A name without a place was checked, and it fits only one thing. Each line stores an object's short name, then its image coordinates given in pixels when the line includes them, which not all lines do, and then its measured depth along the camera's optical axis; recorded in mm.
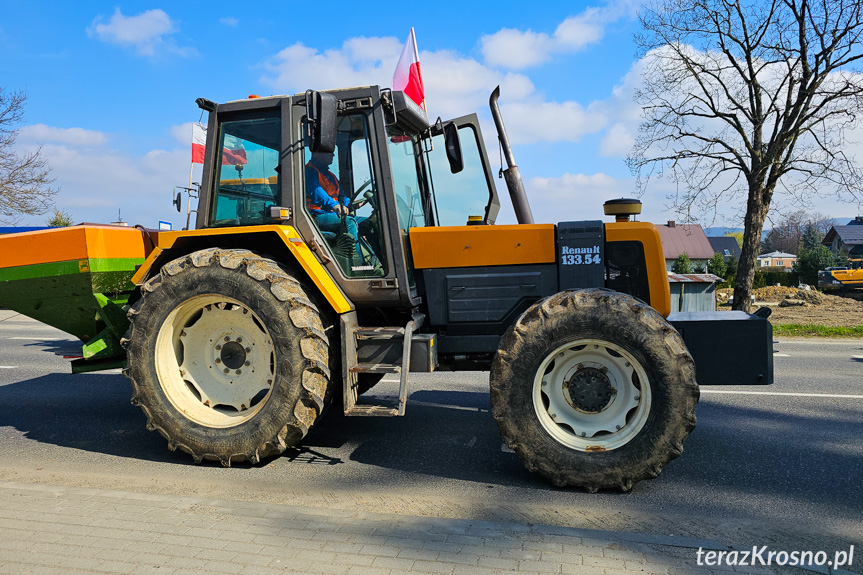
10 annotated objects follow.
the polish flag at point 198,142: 5062
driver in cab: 4641
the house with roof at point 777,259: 106625
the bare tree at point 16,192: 21906
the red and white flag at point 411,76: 5512
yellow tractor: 3943
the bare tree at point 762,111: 13891
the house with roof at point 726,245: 83350
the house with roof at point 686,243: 63628
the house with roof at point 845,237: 68562
